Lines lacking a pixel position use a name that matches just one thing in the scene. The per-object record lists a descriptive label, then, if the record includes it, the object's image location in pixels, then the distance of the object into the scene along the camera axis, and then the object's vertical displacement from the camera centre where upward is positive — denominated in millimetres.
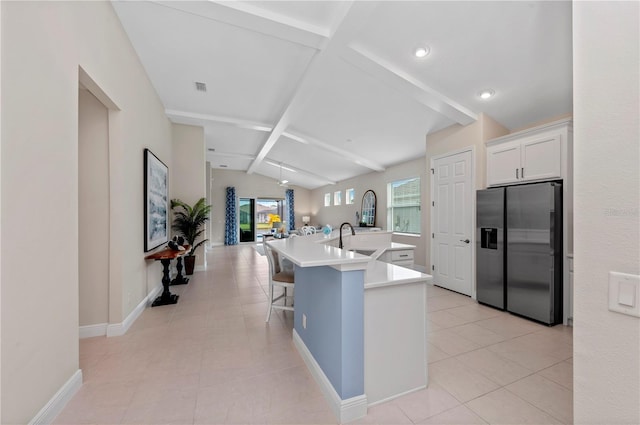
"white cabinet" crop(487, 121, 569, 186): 2926 +691
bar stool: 2844 -721
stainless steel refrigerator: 2910 -456
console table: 3440 -925
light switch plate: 674 -216
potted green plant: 5156 -171
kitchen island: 1546 -757
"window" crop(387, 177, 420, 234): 6105 +161
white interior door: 3855 -137
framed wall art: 3359 +160
